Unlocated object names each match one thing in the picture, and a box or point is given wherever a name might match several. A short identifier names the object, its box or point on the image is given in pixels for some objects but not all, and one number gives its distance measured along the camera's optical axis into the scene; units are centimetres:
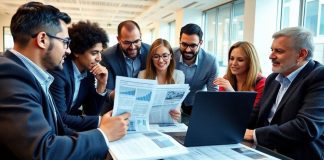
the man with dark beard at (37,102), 85
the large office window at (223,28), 651
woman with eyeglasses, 226
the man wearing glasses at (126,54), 234
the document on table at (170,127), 154
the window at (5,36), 1113
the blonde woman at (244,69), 219
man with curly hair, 162
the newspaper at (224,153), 112
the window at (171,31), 1150
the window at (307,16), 412
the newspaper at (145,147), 101
